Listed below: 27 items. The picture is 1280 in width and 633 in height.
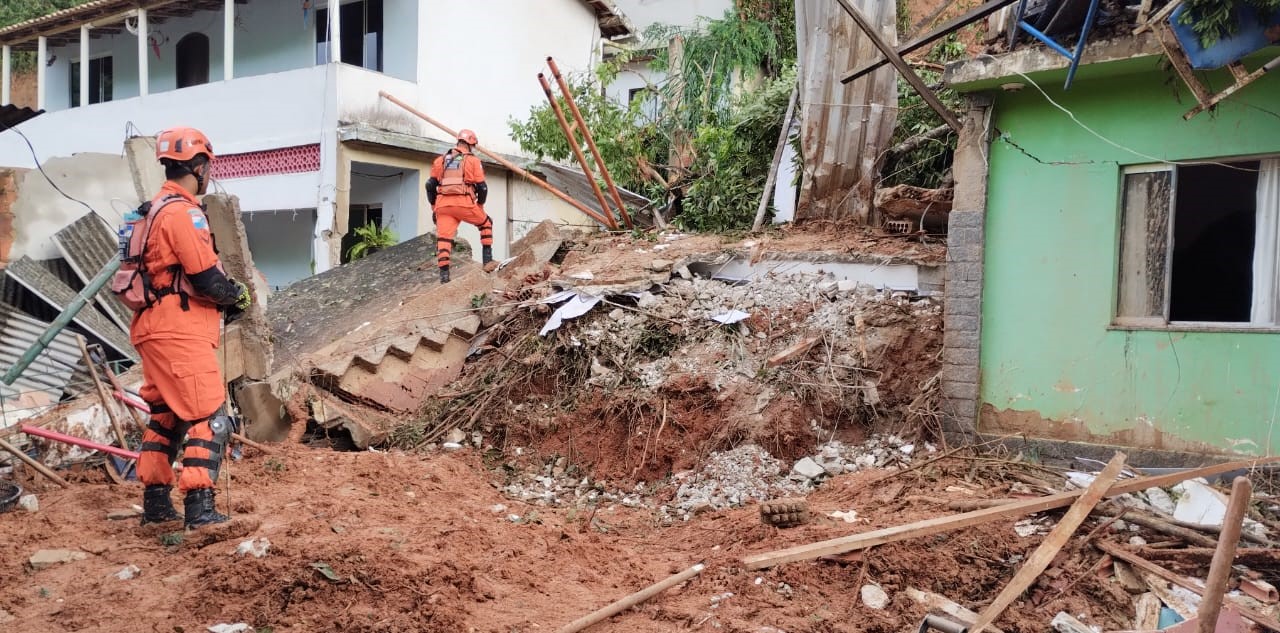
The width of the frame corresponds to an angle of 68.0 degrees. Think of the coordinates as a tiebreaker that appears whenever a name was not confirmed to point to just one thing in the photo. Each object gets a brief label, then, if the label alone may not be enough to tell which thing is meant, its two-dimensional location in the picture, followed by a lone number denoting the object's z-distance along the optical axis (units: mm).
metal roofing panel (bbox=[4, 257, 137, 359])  7559
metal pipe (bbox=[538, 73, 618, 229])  9867
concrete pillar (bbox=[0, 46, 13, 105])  18297
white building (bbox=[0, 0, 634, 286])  13281
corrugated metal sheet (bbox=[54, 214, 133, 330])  9000
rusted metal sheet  8477
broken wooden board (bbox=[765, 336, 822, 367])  6789
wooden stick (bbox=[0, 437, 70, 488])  5016
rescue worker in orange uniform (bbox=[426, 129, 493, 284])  9469
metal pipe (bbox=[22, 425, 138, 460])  5188
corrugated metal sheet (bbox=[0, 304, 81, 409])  6402
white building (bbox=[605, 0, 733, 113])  17906
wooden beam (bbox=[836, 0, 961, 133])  5988
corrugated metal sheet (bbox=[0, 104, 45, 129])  10812
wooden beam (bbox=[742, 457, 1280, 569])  4293
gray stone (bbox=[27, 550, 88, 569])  4148
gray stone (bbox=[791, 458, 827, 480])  6074
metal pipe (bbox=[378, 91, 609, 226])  11088
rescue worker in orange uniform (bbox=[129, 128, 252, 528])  4465
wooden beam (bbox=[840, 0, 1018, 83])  5500
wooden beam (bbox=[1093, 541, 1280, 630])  3791
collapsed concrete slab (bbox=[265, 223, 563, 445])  7270
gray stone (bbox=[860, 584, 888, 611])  4059
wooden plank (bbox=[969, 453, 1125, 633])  3754
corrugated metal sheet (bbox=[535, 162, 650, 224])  15148
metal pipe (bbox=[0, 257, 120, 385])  5645
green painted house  5441
